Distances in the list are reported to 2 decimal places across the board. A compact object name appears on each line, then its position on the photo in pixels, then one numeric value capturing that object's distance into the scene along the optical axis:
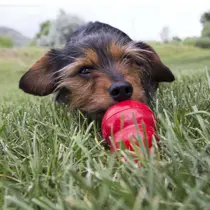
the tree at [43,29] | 32.03
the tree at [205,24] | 19.32
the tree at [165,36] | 23.48
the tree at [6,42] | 27.09
